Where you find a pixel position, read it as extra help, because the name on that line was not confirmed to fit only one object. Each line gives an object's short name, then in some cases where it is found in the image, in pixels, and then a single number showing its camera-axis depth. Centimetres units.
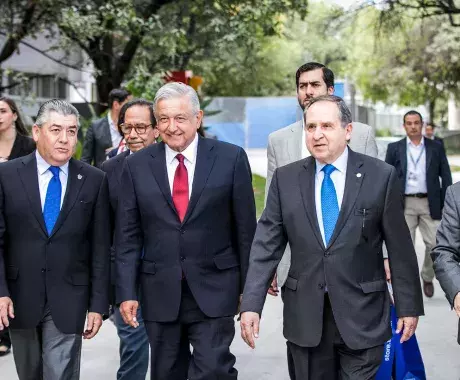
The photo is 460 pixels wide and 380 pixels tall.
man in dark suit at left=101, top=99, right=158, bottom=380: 620
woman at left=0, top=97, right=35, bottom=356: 711
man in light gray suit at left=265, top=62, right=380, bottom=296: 597
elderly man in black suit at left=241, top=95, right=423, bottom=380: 450
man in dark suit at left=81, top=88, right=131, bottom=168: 932
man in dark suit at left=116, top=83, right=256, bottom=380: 508
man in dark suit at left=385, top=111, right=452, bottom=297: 1032
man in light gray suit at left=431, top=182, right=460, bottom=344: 430
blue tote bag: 525
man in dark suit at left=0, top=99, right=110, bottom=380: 504
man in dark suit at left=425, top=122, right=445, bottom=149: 2365
